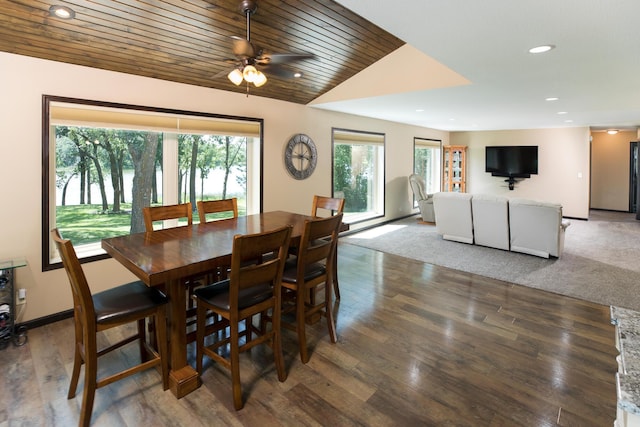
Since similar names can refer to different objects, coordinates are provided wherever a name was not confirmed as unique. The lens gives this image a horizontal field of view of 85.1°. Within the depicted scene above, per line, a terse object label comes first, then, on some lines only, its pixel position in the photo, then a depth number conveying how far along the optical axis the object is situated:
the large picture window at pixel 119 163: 3.16
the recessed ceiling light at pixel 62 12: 2.48
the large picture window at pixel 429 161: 8.95
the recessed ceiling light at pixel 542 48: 2.74
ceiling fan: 2.34
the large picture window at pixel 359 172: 6.53
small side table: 2.69
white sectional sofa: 4.89
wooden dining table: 1.94
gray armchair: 7.66
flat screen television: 9.01
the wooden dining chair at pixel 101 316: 1.83
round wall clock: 5.23
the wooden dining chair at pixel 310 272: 2.42
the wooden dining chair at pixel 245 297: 1.98
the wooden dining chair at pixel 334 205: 3.57
